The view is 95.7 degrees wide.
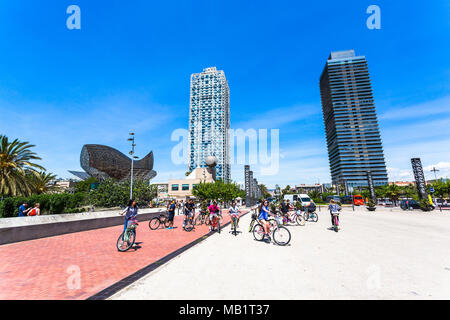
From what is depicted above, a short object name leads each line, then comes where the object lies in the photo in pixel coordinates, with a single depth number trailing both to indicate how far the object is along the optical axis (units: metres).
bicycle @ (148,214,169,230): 13.35
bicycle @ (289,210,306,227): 14.54
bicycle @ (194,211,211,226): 15.55
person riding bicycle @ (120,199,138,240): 7.41
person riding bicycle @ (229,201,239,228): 11.22
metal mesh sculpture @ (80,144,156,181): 59.31
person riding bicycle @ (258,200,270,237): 8.75
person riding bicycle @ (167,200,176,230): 13.30
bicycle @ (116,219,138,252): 7.18
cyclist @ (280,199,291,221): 14.09
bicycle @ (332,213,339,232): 11.19
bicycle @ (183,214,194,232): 12.19
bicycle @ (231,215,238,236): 10.99
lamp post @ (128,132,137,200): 23.50
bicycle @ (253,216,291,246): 8.04
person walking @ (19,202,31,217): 11.11
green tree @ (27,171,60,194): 42.28
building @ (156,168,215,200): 87.29
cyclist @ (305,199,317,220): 17.09
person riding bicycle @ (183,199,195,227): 12.27
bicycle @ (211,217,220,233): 11.74
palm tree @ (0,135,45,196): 21.33
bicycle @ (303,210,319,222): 17.19
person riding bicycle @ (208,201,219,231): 11.92
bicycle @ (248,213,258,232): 10.95
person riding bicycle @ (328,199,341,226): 11.56
